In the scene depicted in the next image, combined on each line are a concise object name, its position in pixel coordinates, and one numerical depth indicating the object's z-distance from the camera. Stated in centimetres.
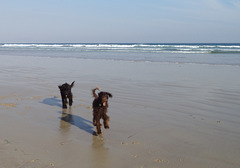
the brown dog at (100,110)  546
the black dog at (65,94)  786
